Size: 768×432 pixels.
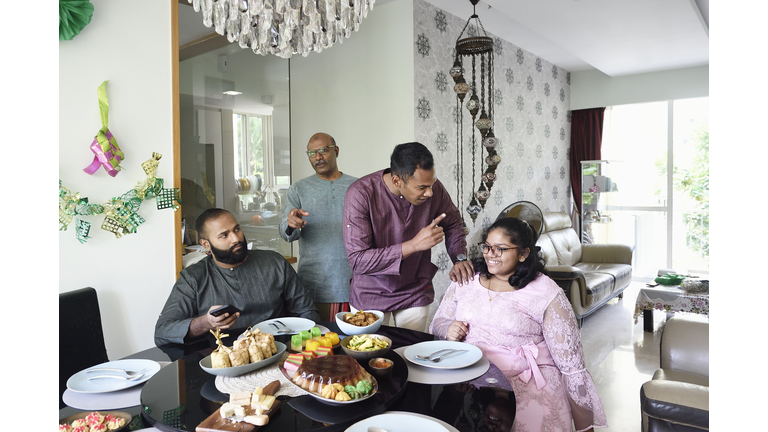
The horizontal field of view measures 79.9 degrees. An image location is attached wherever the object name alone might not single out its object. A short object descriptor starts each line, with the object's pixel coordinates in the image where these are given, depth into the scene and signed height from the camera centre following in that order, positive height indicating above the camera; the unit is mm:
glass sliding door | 6535 +249
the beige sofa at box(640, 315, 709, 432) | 1505 -703
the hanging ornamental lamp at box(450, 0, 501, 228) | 3600 +722
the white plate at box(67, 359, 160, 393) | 1202 -482
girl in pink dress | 1571 -482
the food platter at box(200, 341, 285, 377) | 1222 -451
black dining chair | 1677 -486
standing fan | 4855 -138
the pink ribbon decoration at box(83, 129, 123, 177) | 1918 +213
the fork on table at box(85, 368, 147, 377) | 1313 -478
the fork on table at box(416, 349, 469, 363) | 1376 -477
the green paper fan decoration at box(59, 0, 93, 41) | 1767 +741
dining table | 1027 -487
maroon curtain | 6992 +935
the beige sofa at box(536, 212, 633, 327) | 4289 -754
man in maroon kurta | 1880 -160
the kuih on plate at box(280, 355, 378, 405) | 1079 -437
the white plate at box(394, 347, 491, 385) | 1256 -490
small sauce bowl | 1239 -450
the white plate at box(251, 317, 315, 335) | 1681 -463
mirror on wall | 2830 +487
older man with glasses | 2430 -183
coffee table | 4020 -929
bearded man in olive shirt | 1838 -340
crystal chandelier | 1191 +499
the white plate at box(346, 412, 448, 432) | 962 -474
